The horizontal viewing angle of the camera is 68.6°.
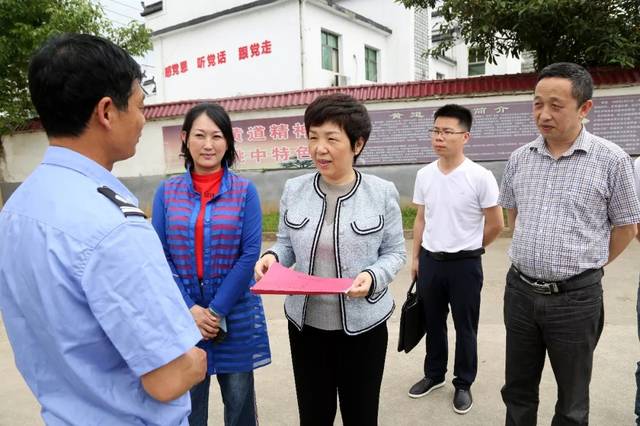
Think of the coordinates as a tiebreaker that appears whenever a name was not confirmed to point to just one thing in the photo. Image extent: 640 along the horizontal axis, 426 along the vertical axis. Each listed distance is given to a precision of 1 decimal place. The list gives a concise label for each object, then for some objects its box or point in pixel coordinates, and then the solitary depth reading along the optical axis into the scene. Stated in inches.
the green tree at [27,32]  323.9
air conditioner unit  492.1
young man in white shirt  104.1
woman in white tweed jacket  67.0
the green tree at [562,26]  245.1
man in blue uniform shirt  33.9
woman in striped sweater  72.1
